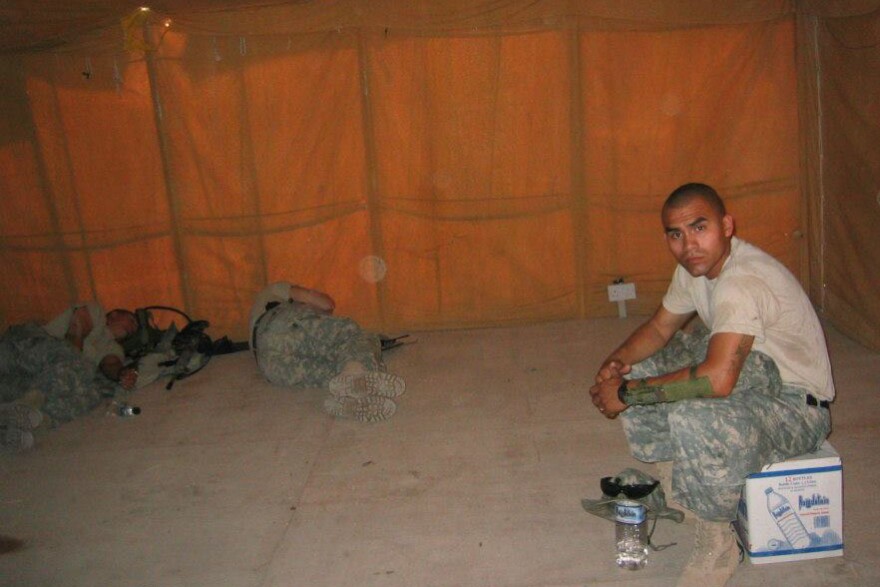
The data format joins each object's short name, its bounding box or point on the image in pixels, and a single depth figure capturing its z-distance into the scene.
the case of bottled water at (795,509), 2.15
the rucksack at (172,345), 4.54
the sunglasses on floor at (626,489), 2.37
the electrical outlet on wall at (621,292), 4.98
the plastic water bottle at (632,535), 2.29
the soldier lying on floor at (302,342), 4.07
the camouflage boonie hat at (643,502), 2.43
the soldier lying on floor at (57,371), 3.67
